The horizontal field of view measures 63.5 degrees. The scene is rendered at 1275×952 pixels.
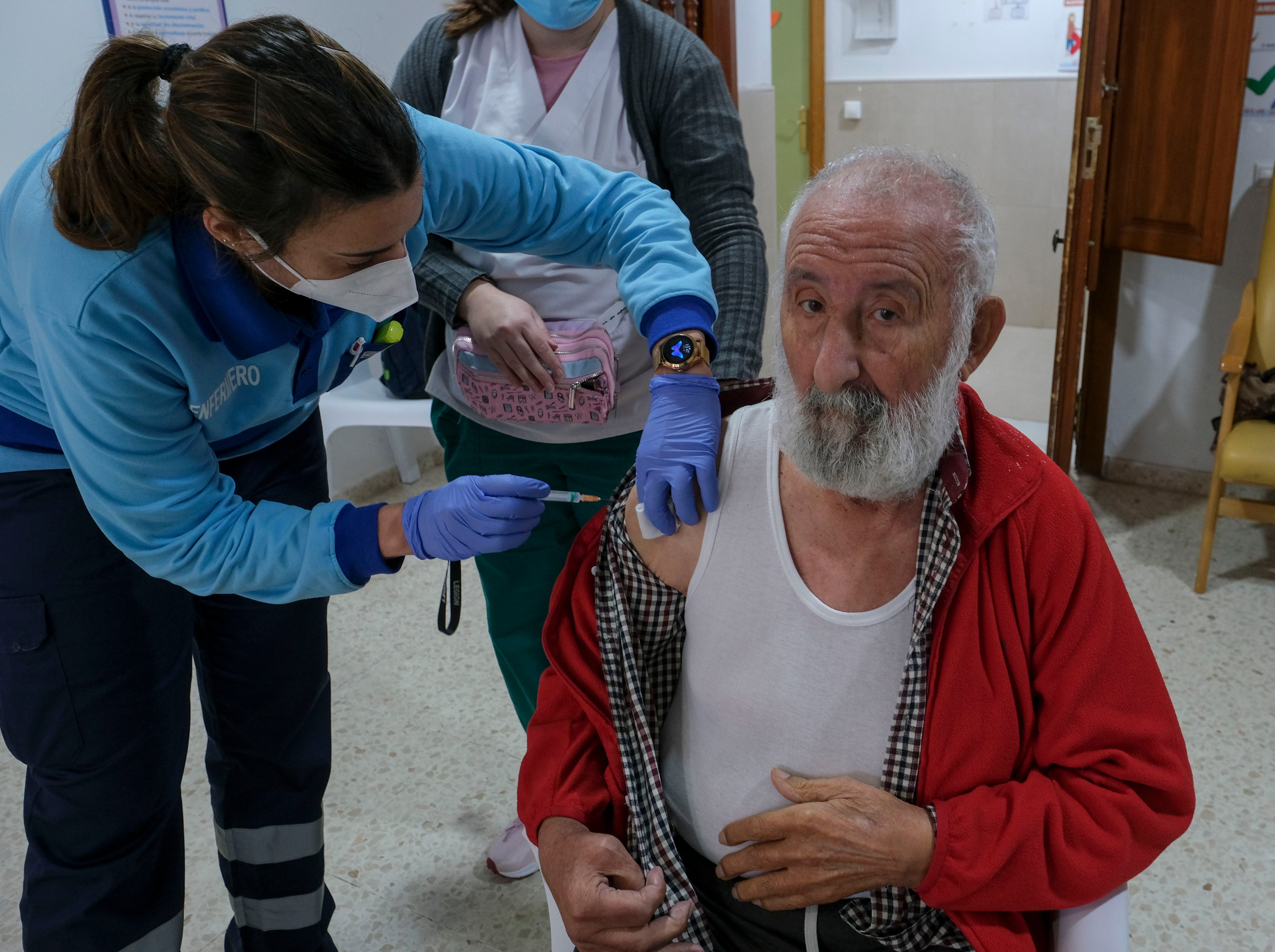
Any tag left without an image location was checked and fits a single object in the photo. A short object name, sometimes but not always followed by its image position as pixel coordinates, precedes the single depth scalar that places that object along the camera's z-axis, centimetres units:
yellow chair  260
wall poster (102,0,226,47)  263
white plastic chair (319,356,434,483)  307
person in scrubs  156
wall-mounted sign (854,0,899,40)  531
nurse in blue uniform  99
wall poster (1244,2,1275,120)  284
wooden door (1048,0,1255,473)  272
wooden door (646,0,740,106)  304
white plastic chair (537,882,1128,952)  103
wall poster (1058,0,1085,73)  484
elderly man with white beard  103
